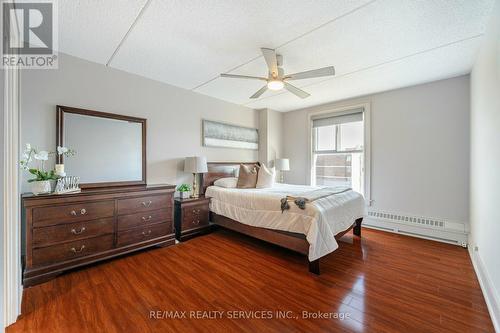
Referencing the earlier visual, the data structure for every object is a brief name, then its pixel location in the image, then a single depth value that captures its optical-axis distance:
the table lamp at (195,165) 3.58
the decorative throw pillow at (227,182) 3.88
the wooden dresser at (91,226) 2.12
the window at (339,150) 4.33
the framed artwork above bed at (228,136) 4.21
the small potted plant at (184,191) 3.54
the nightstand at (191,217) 3.33
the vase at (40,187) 2.20
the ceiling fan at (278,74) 2.24
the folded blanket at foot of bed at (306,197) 2.48
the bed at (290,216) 2.35
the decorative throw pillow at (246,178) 3.88
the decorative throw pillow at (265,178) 3.87
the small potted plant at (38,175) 2.19
